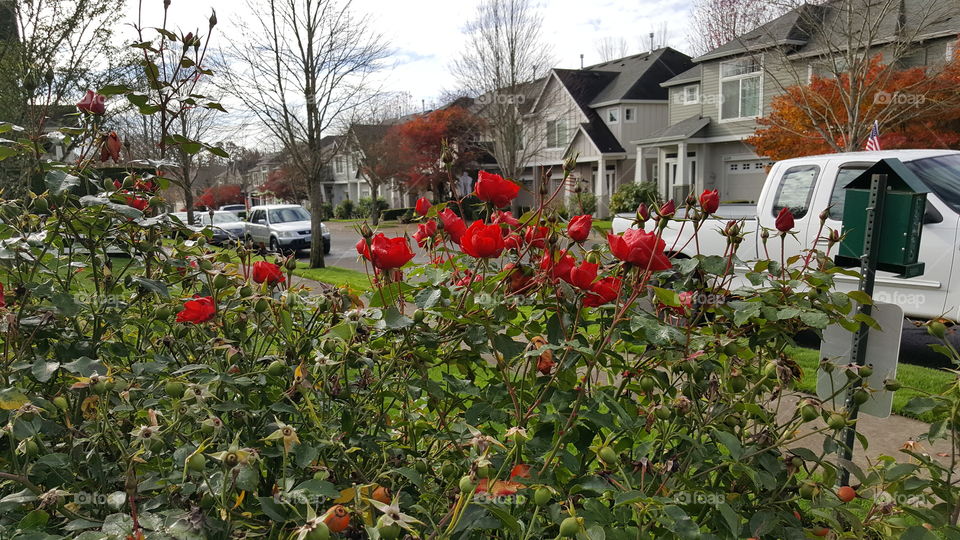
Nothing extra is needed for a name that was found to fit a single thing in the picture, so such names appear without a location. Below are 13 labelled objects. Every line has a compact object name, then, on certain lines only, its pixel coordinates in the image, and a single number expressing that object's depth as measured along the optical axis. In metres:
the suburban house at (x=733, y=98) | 13.04
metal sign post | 2.16
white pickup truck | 5.64
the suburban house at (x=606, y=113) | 29.47
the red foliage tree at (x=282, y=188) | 46.22
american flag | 8.52
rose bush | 1.26
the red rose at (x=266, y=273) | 1.69
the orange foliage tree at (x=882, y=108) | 11.50
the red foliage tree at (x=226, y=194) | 51.35
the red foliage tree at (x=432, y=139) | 32.97
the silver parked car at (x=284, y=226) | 18.67
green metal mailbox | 2.21
